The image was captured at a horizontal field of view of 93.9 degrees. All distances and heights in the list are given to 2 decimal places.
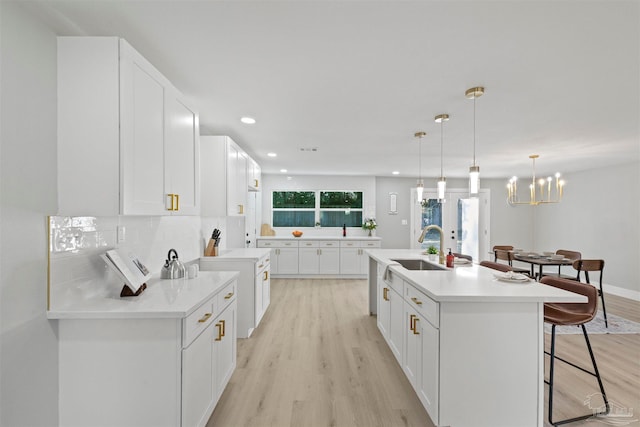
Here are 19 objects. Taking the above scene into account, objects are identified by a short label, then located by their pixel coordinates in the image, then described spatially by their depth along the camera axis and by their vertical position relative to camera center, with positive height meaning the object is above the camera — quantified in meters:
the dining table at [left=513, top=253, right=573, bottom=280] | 4.19 -0.67
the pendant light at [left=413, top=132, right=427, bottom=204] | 3.51 +0.65
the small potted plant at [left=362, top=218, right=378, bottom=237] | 6.94 -0.28
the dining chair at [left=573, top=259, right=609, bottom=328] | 3.88 -0.67
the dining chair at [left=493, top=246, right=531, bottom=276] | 4.68 -0.69
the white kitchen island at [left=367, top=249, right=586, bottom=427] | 1.81 -0.88
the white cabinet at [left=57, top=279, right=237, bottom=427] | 1.52 -0.82
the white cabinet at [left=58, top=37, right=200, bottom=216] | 1.48 +0.43
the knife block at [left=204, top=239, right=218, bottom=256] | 3.47 -0.43
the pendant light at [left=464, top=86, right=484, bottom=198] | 2.25 +0.91
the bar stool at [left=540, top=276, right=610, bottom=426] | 2.02 -0.74
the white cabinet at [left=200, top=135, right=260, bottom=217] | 3.28 +0.41
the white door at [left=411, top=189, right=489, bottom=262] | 7.50 -0.20
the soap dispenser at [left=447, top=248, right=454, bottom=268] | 2.84 -0.46
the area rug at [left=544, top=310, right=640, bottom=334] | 3.56 -1.42
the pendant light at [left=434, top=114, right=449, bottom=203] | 2.87 +0.92
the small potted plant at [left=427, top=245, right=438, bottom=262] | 3.32 -0.45
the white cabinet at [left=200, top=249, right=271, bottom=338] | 3.37 -0.80
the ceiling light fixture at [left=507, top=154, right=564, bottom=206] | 4.15 +0.38
